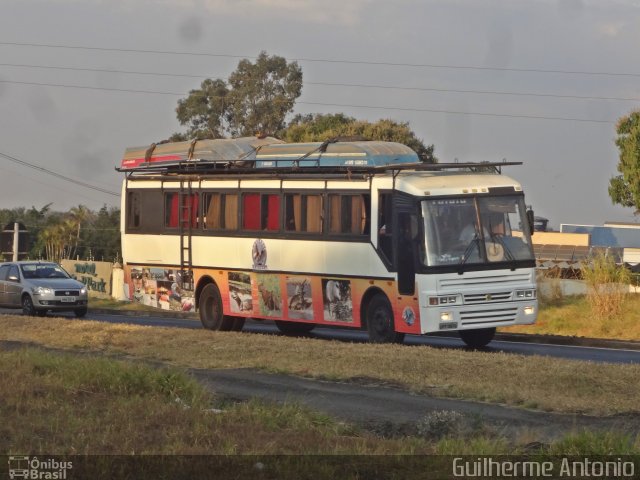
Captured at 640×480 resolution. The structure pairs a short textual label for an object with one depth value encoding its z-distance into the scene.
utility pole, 53.50
